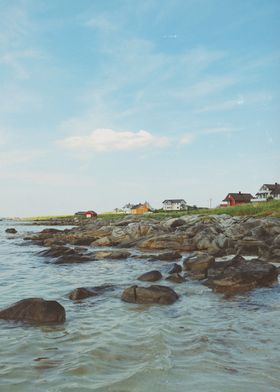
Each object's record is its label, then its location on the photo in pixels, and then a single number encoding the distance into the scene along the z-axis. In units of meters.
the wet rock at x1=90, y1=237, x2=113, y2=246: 27.31
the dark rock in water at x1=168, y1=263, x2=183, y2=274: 13.52
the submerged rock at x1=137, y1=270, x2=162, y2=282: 12.34
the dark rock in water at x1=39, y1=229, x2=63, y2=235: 42.34
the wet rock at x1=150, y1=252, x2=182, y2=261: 17.89
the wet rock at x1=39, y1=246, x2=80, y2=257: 20.12
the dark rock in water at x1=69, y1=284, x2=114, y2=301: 9.64
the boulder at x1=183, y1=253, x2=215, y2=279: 13.32
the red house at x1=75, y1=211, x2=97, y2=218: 129.05
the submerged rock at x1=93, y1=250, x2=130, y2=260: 19.00
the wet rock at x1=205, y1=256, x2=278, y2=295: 10.58
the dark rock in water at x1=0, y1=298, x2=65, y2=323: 7.39
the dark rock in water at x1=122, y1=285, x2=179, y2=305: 9.02
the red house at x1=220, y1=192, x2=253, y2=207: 107.56
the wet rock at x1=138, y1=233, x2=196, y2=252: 22.50
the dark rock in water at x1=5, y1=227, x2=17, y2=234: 52.40
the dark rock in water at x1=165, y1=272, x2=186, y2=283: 11.98
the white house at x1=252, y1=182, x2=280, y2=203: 105.69
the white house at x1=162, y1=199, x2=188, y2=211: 134.75
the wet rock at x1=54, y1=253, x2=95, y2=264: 17.83
